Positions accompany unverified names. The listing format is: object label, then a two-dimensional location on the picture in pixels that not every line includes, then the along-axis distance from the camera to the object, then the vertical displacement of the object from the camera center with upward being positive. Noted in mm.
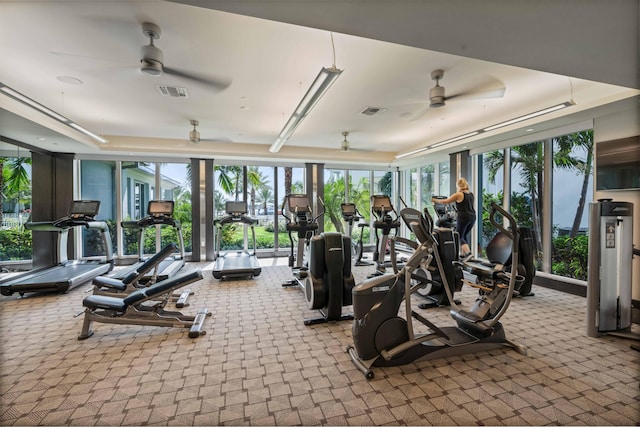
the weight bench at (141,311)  3268 -1123
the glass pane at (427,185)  9059 +824
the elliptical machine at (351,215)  7589 -76
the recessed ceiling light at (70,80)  3676 +1677
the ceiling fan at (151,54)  2620 +1447
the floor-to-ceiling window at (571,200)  4961 +195
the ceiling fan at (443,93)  3615 +1524
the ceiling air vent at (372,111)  4918 +1718
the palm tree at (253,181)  8789 +930
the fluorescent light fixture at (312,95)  2889 +1363
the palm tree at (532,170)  5605 +808
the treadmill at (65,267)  4781 -1102
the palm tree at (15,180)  6617 +746
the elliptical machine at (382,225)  6555 -294
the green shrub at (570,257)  5000 -785
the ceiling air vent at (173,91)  3965 +1665
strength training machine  3270 -649
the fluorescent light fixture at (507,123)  3755 +1354
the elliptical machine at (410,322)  2586 -1016
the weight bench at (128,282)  3943 -967
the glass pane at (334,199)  9508 +425
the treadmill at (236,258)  5855 -1060
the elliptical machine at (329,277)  3633 -819
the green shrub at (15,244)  6975 -744
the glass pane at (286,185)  9141 +843
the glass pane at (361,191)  9867 +698
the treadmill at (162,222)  6293 -210
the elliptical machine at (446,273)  4242 -889
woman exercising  5637 +17
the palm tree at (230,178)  8523 +974
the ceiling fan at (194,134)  5538 +1457
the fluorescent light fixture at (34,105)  3047 +1258
